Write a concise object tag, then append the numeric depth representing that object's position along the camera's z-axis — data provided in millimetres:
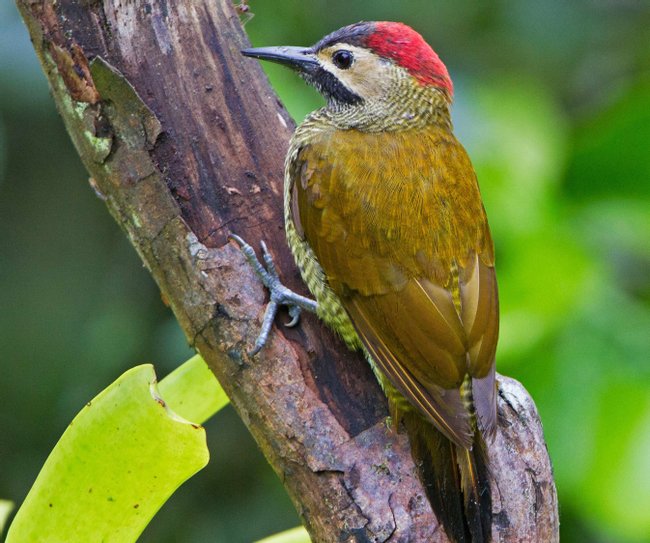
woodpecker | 4520
